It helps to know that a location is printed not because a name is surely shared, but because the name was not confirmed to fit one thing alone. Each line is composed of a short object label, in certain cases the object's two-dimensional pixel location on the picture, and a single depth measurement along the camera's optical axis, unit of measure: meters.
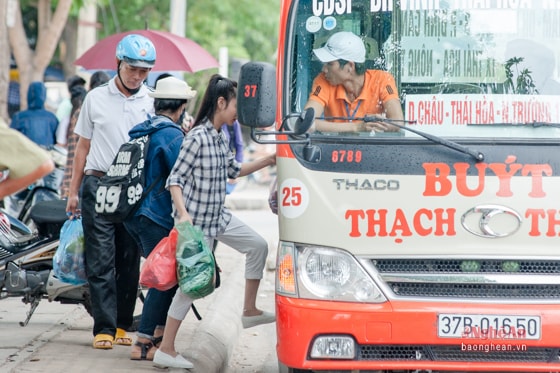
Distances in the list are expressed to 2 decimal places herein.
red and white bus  10.85
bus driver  11.54
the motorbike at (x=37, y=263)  15.41
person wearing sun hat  13.71
